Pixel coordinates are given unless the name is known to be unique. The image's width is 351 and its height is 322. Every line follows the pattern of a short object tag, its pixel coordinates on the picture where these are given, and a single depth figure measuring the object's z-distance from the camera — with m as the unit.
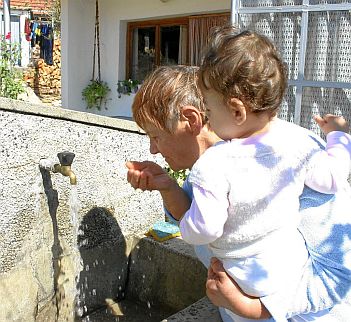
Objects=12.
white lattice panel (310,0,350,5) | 3.86
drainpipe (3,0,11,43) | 10.05
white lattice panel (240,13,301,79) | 4.17
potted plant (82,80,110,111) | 9.00
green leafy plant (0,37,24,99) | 7.50
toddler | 1.25
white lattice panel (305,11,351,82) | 3.90
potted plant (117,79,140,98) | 8.68
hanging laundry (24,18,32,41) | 14.65
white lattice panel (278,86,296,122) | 4.18
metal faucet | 2.27
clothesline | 13.59
